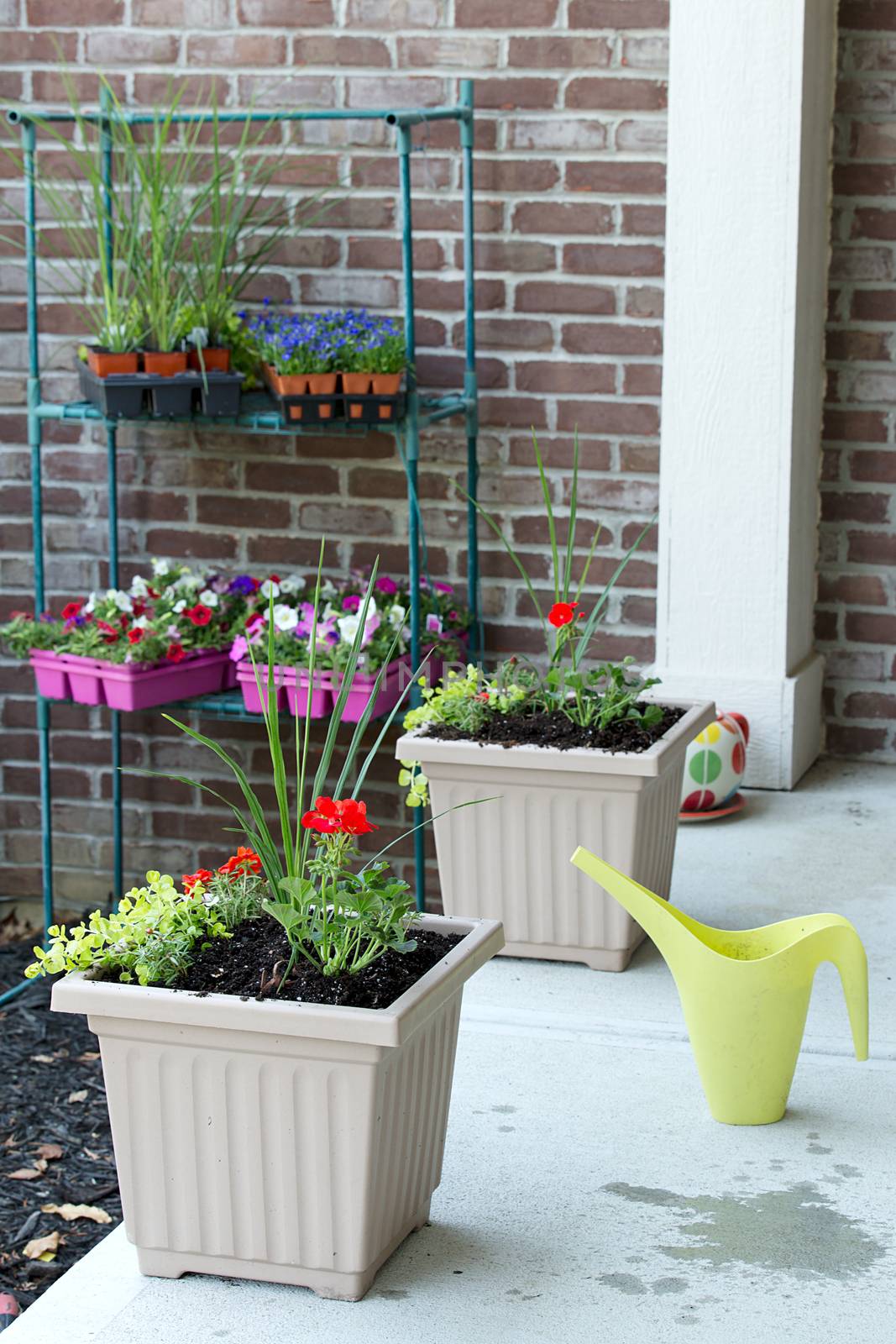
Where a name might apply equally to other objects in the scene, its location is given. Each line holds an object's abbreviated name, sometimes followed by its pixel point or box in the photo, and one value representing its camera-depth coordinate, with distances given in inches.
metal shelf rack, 123.5
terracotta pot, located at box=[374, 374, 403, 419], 122.3
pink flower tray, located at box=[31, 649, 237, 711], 129.5
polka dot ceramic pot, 105.1
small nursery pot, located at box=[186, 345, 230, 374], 129.3
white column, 110.8
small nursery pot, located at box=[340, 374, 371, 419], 122.3
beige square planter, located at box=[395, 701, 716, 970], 78.4
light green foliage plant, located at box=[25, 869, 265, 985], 53.0
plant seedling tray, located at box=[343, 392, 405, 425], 122.4
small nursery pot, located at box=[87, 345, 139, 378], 126.3
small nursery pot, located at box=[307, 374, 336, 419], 122.9
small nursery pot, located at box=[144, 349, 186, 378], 127.0
